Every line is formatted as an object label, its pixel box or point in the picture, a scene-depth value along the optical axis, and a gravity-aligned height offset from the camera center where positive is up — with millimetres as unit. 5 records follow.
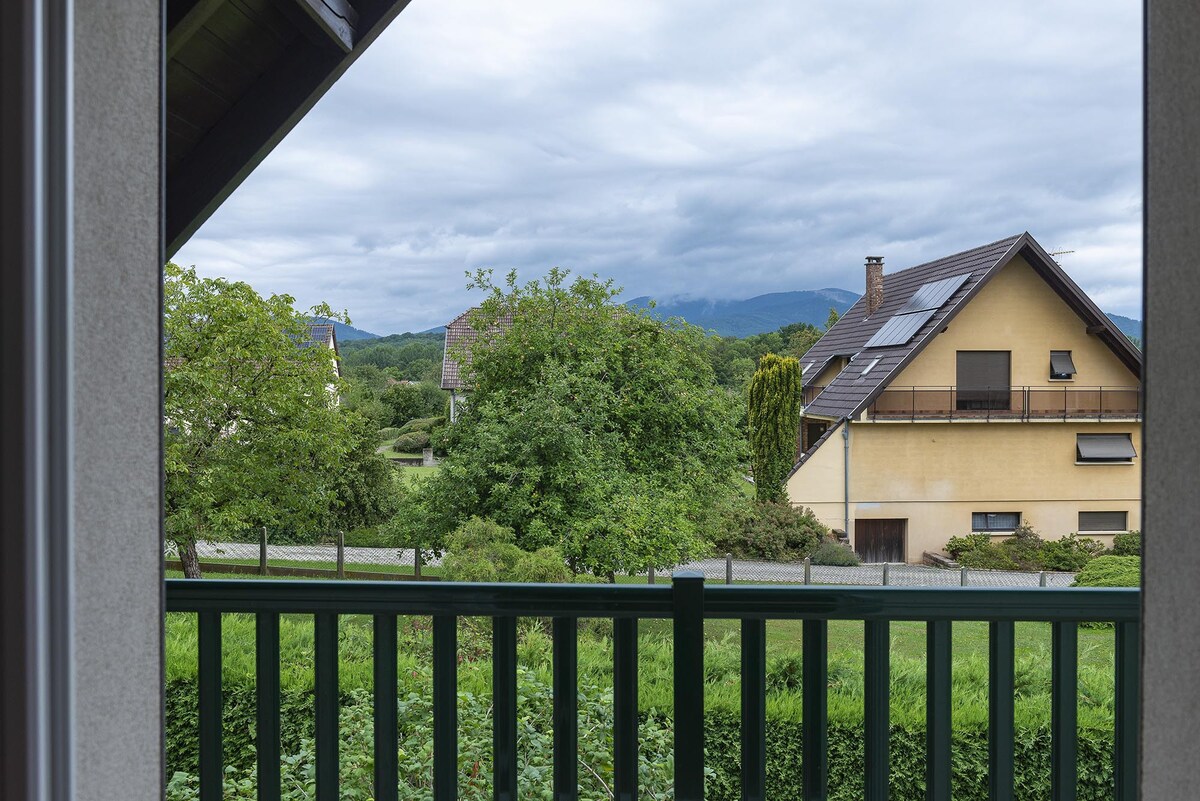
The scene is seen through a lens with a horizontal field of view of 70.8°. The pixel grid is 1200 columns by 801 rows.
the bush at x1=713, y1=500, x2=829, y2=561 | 10203 -1788
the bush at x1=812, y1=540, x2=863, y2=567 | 9875 -1961
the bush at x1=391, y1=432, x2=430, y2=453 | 9953 -649
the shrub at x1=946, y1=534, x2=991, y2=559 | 10586 -1953
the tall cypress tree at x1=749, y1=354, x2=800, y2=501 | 11102 -416
